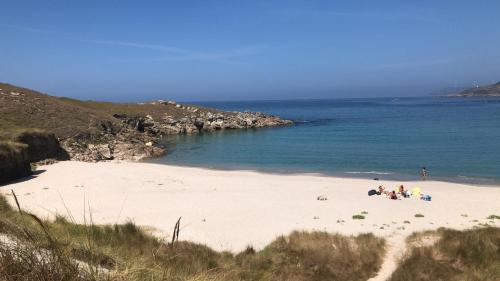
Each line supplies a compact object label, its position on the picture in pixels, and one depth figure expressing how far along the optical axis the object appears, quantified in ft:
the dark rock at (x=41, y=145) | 116.57
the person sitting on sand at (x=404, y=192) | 82.55
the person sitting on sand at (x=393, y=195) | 80.28
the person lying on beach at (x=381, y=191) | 84.89
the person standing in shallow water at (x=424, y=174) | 107.06
